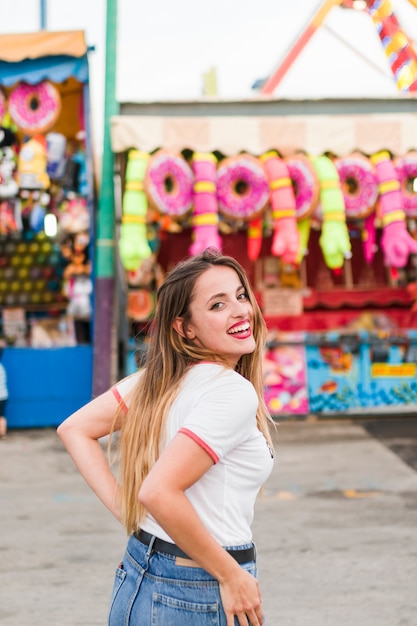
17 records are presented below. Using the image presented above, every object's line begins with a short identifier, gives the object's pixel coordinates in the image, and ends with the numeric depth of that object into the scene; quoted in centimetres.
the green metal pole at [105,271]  955
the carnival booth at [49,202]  920
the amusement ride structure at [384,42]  1149
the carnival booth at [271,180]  879
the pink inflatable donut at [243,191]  886
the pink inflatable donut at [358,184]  902
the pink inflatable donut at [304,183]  892
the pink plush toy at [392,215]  895
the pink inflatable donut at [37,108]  928
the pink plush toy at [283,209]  887
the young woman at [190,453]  177
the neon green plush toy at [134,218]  871
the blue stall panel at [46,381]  996
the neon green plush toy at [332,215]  890
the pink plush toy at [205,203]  877
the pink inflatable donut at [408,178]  913
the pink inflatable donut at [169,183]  872
